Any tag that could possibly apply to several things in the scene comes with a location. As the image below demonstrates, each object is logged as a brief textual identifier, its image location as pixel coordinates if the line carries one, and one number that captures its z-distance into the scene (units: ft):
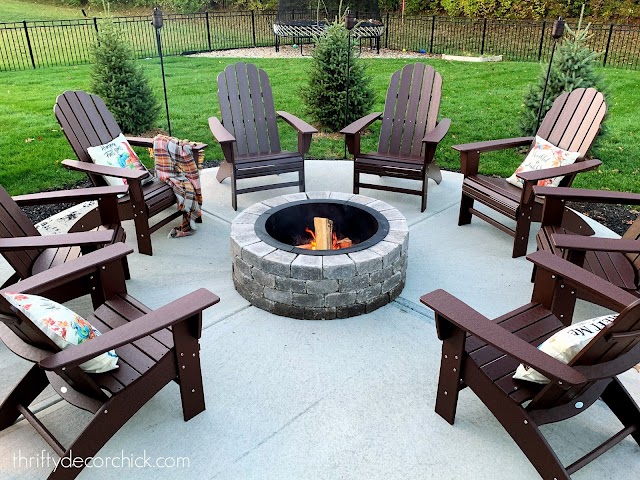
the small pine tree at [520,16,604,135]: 16.53
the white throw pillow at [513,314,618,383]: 5.74
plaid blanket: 12.32
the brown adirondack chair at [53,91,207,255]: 11.21
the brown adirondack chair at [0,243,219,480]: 5.65
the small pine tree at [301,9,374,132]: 19.42
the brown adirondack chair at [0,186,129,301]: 8.08
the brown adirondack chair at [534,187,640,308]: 7.86
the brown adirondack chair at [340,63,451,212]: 13.76
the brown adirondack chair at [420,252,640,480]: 5.48
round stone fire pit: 9.26
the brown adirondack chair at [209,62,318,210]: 13.85
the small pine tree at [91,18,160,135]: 18.28
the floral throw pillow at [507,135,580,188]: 11.73
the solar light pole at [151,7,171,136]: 14.25
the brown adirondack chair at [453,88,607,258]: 11.25
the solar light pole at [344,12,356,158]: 14.79
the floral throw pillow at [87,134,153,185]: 11.78
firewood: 10.74
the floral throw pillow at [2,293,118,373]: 5.50
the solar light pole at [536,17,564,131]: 13.60
